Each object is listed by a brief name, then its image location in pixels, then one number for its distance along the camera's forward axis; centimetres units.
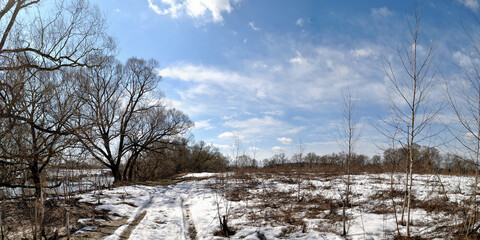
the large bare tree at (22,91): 532
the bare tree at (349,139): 922
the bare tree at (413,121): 519
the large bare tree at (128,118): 1834
